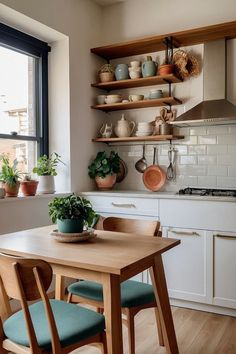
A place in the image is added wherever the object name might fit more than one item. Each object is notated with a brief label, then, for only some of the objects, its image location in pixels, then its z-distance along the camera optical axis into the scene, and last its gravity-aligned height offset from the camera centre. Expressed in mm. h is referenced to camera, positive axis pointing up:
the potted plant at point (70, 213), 1876 -280
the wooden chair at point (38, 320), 1354 -727
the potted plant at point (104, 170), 3547 -88
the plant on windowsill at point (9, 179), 2793 -140
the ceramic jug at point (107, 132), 3684 +310
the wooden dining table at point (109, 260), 1457 -429
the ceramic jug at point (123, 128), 3586 +343
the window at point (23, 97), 3051 +606
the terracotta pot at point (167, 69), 3260 +859
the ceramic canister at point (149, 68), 3369 +897
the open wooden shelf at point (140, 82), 3281 +785
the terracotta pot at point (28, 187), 2963 -217
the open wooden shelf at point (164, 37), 3049 +1135
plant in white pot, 3166 -115
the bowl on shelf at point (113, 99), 3600 +643
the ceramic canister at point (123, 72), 3537 +903
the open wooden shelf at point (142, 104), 3320 +570
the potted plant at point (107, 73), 3619 +911
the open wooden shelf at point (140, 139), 3300 +222
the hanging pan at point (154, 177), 3504 -161
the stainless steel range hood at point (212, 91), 3035 +633
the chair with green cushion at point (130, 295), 1919 -749
